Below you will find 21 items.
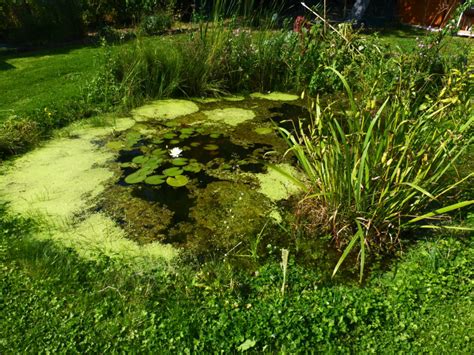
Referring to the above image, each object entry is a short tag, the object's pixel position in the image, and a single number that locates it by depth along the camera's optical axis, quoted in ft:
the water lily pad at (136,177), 9.36
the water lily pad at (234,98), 14.87
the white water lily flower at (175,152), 10.39
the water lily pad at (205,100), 14.53
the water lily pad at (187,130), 12.00
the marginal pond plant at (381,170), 7.00
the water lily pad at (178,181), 9.34
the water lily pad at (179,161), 10.23
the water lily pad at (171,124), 12.52
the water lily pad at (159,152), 10.66
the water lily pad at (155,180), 9.34
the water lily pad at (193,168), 9.96
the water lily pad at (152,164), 9.95
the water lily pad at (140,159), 10.22
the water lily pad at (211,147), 11.16
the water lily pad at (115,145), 10.99
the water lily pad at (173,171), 9.73
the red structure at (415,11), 34.42
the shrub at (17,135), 10.41
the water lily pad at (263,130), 12.15
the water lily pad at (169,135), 11.68
